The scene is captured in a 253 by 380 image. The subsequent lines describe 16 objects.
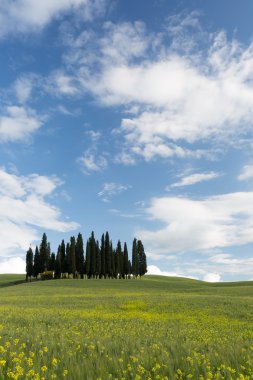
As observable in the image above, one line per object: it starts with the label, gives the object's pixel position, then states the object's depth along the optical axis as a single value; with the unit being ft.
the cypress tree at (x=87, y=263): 360.28
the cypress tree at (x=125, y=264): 387.75
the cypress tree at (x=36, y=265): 391.40
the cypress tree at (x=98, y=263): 363.56
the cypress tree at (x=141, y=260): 418.72
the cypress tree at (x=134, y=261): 399.48
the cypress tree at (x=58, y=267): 372.27
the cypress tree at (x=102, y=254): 366.84
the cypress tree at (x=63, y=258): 366.43
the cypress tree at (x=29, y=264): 392.88
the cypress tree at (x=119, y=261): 373.44
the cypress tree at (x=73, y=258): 356.38
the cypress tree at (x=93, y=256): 362.33
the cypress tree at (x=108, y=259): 367.86
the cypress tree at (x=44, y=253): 390.62
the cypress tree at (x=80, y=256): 363.76
